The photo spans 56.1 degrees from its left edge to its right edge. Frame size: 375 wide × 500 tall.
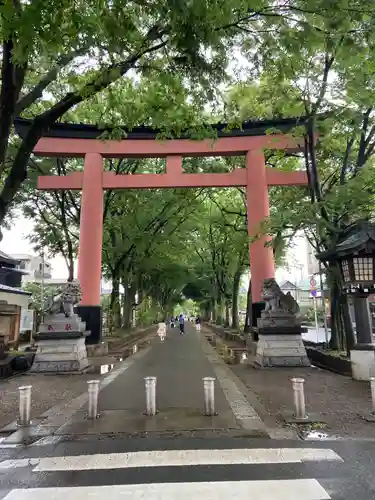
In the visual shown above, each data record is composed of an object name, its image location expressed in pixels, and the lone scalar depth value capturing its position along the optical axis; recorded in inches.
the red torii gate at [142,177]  590.6
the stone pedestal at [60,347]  455.8
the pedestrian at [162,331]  1019.3
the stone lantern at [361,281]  371.6
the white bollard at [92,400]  257.3
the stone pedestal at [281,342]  465.4
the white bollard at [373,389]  245.8
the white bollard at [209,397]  259.0
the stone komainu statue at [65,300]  487.2
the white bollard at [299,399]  246.4
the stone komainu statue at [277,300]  488.4
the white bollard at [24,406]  242.2
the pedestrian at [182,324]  1248.7
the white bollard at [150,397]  264.4
